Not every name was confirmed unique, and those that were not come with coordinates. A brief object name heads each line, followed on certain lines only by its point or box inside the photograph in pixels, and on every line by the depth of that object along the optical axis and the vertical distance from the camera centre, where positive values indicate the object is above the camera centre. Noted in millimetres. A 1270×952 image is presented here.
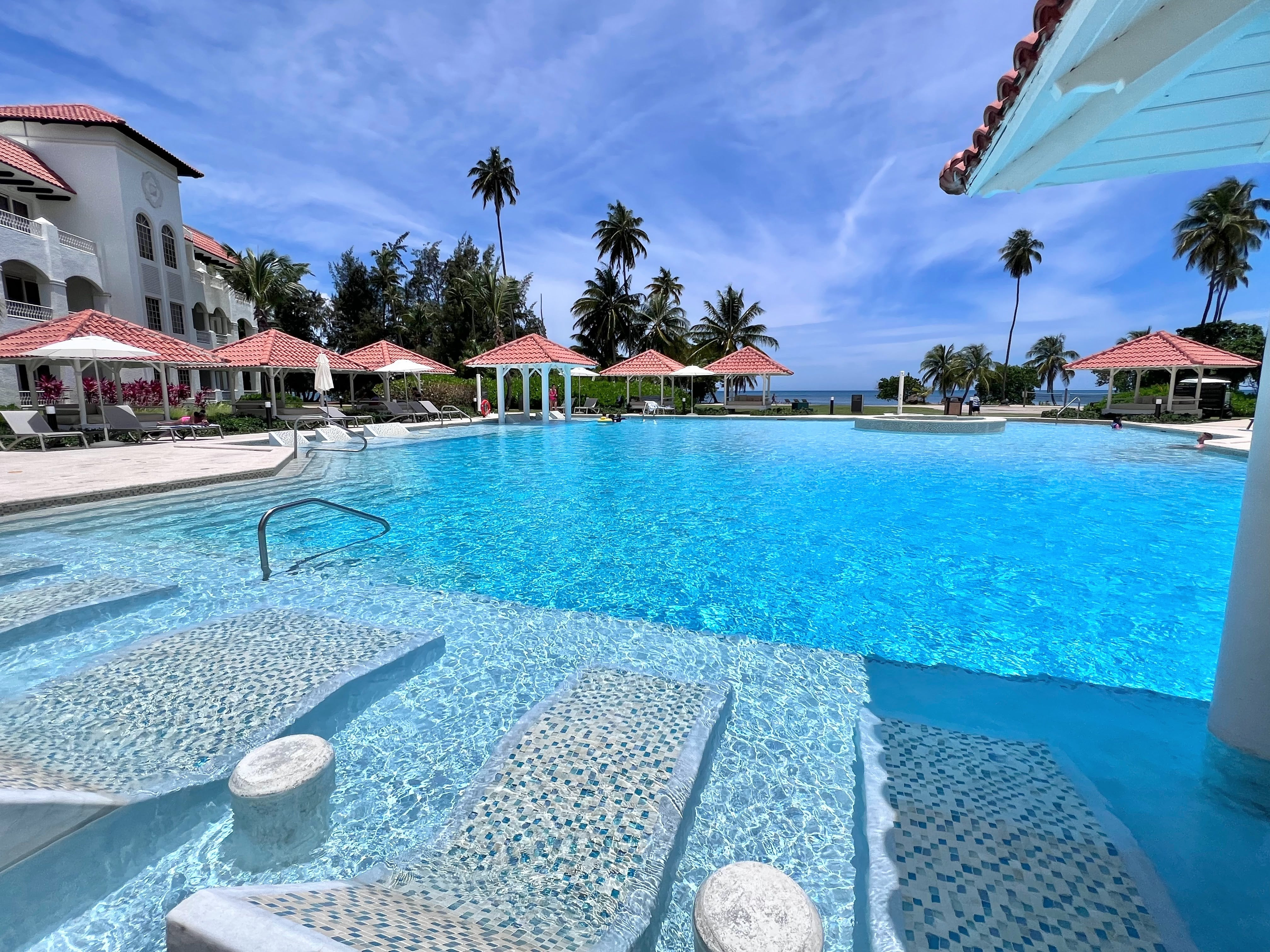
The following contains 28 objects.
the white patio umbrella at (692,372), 30844 +2187
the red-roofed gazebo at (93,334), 14367 +1964
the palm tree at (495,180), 42375 +17560
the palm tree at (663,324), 42938 +6762
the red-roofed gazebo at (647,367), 31219 +2497
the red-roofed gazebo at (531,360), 25453 +2339
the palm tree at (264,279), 36125 +8666
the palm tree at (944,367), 52406 +4275
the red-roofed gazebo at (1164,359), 23969 +2388
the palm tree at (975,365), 50781 +4355
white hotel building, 20859 +8346
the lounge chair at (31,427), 13320 -441
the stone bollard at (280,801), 2531 -1815
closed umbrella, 17500 +1130
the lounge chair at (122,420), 15305 -289
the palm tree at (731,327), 42688 +6469
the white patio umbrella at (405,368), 24047 +1860
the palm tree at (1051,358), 63938 +6280
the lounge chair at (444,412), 26672 -110
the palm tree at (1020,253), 47938 +13708
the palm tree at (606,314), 43500 +7620
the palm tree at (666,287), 43906 +9765
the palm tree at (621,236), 43125 +13592
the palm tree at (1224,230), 37781 +12475
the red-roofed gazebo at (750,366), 32219 +2646
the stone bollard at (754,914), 1692 -1608
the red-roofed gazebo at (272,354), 19000 +1980
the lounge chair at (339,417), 20828 -256
